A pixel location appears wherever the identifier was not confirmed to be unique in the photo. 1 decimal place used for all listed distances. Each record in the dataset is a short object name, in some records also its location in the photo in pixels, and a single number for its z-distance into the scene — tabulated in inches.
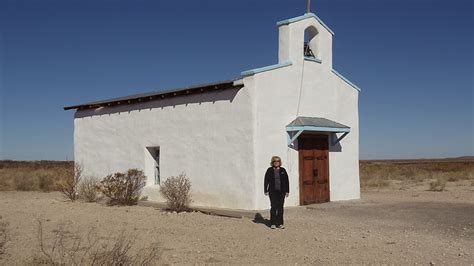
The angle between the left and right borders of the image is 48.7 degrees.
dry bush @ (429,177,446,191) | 964.7
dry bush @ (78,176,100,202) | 711.7
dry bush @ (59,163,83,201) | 726.5
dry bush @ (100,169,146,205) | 660.1
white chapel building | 570.6
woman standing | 450.0
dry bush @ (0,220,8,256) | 338.6
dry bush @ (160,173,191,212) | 578.9
